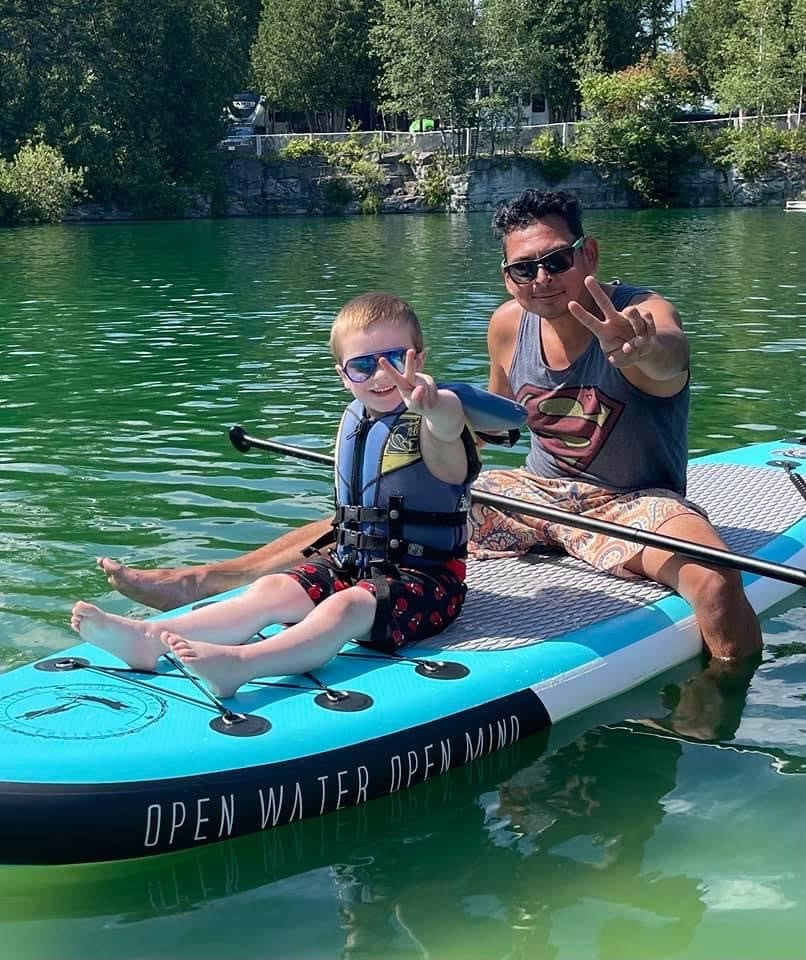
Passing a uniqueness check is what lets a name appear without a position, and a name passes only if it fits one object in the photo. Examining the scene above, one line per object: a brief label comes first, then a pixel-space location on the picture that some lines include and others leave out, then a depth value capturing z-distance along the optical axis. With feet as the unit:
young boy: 13.08
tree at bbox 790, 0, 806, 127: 149.48
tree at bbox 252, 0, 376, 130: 169.34
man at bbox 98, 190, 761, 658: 15.61
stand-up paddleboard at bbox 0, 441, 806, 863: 11.62
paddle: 14.28
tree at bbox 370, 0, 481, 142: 154.61
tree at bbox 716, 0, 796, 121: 151.64
